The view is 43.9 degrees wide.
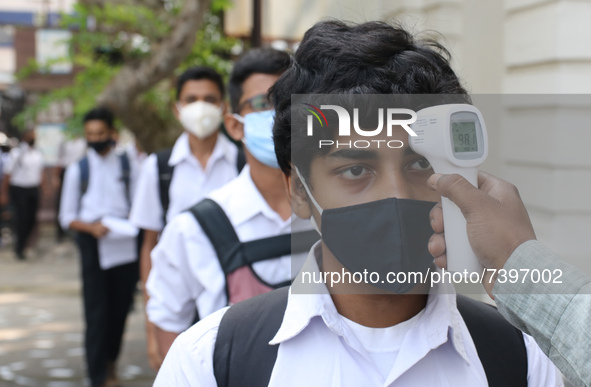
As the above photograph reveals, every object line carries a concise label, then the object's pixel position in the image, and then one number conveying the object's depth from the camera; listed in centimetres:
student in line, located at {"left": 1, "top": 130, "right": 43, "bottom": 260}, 1192
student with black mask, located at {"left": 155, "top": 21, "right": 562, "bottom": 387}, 147
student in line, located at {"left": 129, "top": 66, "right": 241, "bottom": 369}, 399
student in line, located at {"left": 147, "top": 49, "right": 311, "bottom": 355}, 251
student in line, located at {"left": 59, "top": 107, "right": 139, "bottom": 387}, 554
